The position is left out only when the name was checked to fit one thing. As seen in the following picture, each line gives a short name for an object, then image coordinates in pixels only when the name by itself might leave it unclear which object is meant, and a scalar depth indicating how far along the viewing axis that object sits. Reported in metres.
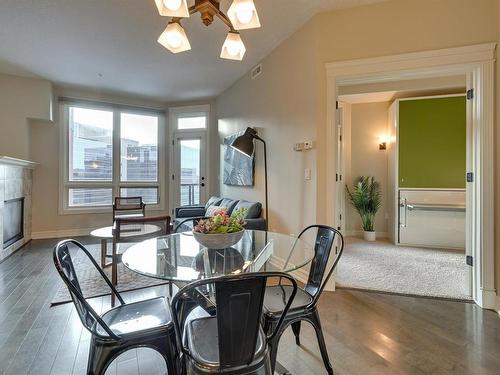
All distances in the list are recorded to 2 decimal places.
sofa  3.44
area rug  2.67
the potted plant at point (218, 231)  1.61
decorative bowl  1.61
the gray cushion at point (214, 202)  4.65
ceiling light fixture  1.52
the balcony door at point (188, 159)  5.95
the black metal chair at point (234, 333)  0.97
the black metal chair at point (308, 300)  1.44
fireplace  3.94
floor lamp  3.57
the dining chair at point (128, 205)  4.72
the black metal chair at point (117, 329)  1.21
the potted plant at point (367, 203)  5.09
